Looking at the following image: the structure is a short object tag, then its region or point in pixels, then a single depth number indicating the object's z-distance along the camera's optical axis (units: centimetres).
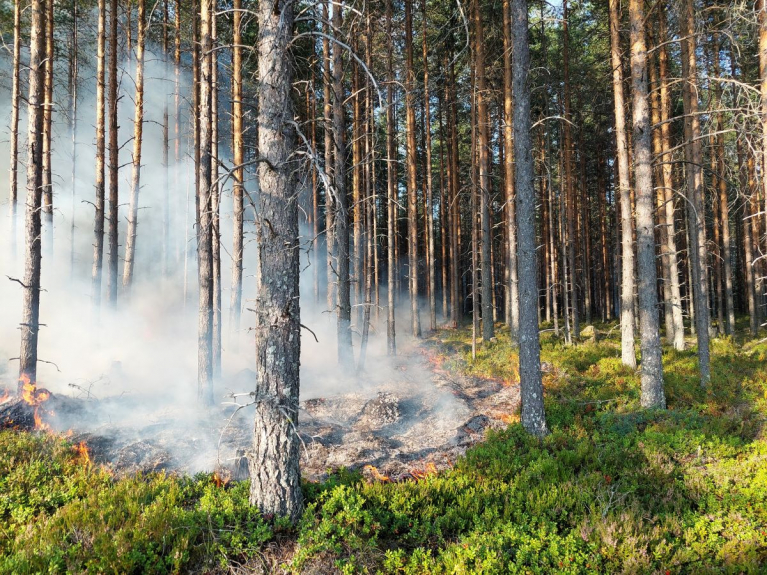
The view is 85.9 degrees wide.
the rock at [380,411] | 995
